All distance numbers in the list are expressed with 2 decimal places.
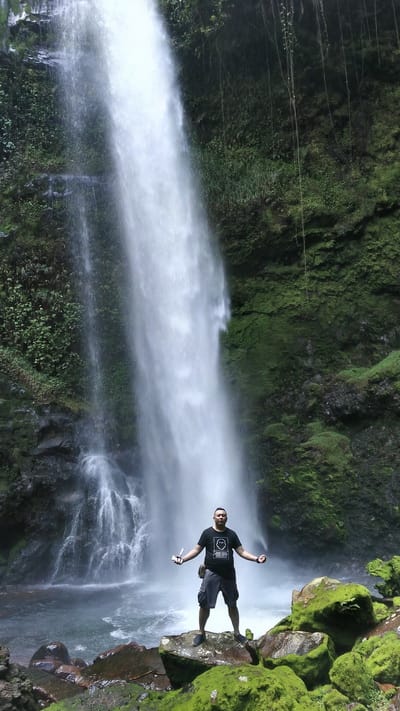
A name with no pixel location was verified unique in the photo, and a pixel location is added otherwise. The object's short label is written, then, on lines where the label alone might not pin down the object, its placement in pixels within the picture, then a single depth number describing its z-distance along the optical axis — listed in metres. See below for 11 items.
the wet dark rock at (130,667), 6.00
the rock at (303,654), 4.80
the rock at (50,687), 5.88
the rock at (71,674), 6.44
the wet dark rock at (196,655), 5.08
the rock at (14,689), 5.08
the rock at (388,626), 5.29
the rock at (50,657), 6.94
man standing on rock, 5.26
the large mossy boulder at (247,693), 3.90
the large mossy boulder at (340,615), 5.50
